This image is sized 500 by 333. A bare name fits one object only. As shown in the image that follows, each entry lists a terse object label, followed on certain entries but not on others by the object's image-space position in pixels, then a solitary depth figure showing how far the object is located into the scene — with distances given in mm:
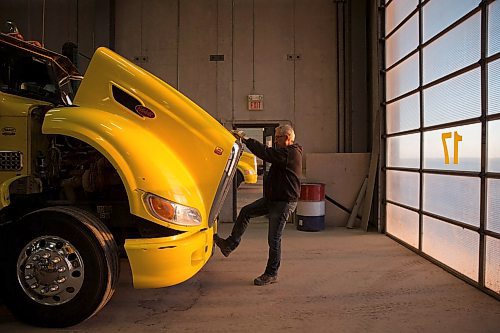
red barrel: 7082
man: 3730
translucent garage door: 3785
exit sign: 8961
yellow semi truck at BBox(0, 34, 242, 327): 2717
